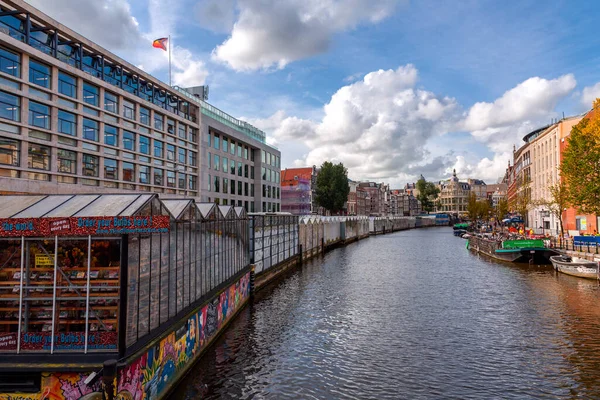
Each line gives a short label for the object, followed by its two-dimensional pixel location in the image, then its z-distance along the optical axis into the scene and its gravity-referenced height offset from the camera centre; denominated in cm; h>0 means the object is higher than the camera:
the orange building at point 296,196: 12900 +650
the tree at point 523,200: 8198 +320
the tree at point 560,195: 5619 +287
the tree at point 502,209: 10269 +180
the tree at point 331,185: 12988 +983
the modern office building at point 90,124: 3859 +1150
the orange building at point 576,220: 6039 -63
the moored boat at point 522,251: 4981 -424
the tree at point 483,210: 13512 +207
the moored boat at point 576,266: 3697 -463
